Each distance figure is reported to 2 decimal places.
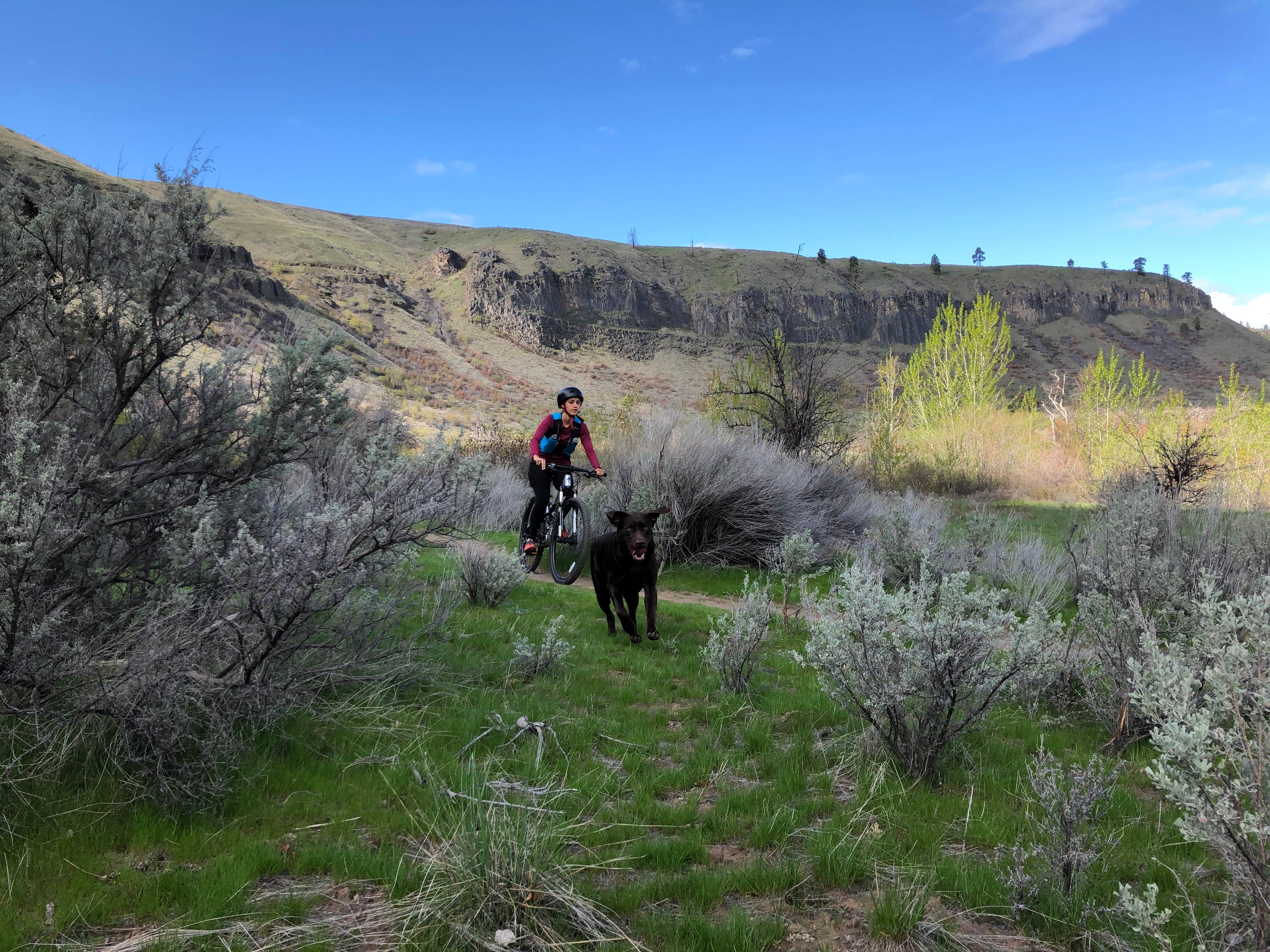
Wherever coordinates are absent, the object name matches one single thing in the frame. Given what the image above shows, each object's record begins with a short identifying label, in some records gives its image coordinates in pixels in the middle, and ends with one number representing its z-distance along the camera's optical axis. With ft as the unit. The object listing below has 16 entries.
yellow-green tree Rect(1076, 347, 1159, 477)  68.08
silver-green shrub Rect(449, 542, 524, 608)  23.63
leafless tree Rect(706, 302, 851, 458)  48.06
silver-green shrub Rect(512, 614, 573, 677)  16.61
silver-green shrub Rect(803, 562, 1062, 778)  11.87
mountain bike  29.63
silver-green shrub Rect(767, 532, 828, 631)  24.82
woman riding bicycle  27.58
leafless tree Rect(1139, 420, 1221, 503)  39.50
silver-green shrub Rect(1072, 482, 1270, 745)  14.87
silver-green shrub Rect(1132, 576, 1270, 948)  6.44
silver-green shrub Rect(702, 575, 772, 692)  16.66
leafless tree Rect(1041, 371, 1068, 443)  79.30
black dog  20.17
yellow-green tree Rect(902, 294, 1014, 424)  96.99
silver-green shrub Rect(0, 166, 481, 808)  9.97
